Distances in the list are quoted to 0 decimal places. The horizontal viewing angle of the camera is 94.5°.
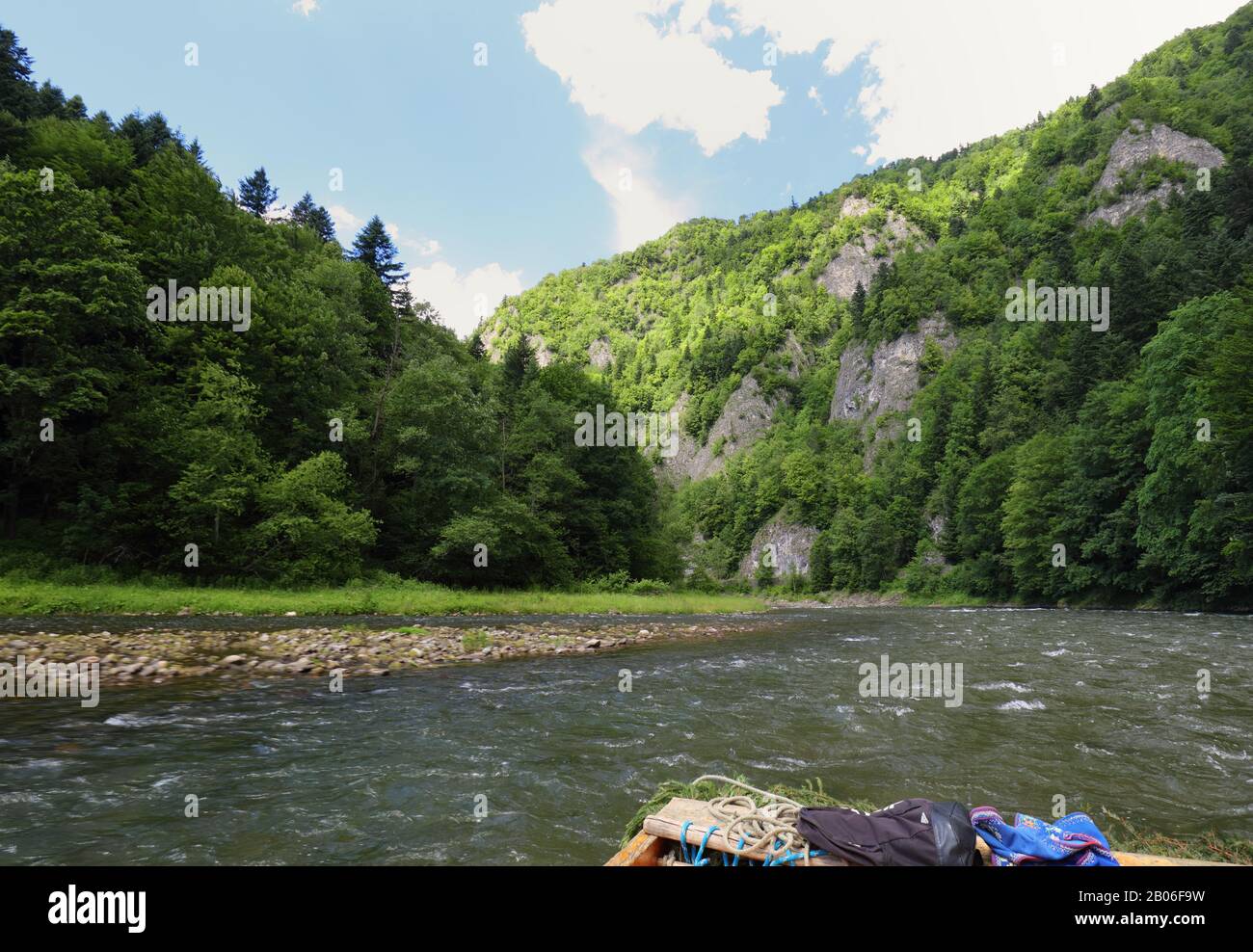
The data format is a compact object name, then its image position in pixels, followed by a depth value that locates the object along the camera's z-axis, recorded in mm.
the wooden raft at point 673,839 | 4012
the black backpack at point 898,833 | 3824
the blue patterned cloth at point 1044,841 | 3846
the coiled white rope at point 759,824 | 4163
